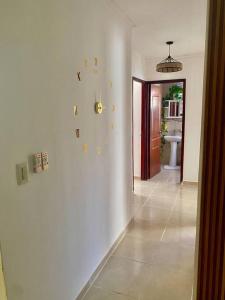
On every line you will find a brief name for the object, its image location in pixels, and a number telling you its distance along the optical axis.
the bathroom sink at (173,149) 5.79
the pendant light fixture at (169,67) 3.31
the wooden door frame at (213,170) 0.87
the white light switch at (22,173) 1.21
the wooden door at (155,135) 4.96
